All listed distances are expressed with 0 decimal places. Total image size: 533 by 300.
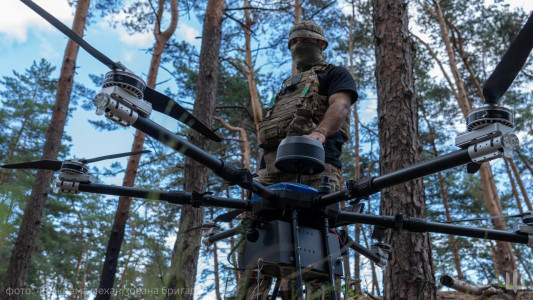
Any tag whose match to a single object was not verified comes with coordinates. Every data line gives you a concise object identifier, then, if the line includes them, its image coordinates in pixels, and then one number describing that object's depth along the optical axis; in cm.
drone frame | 124
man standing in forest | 283
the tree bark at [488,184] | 1129
